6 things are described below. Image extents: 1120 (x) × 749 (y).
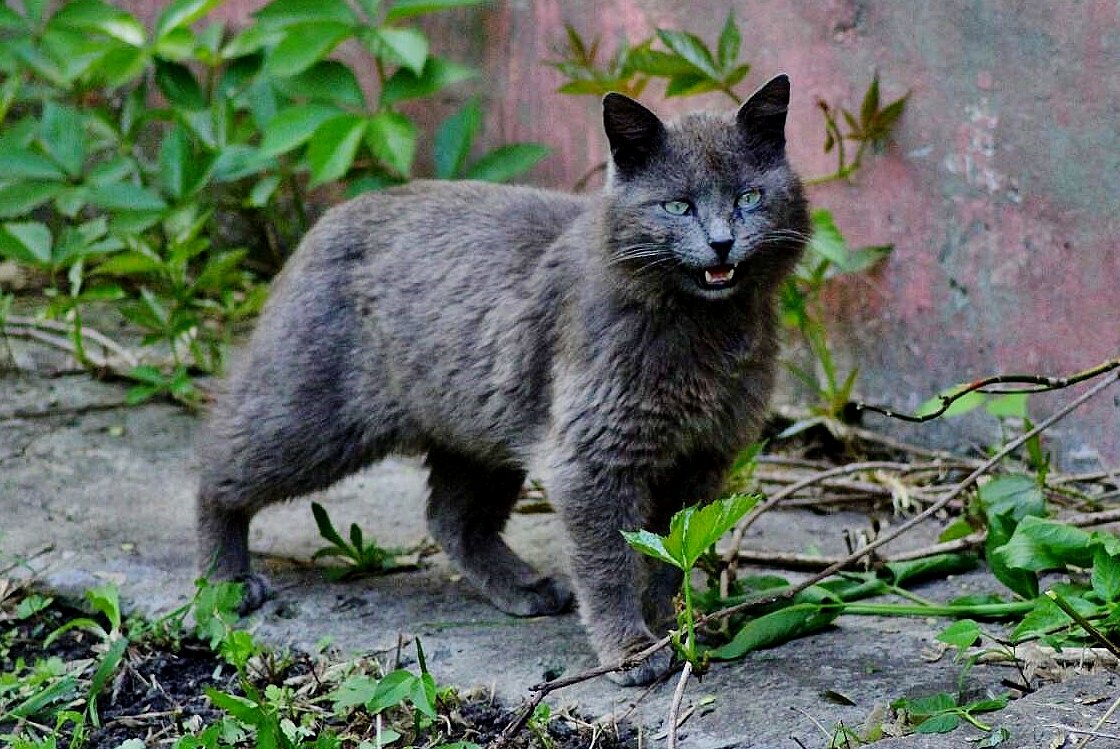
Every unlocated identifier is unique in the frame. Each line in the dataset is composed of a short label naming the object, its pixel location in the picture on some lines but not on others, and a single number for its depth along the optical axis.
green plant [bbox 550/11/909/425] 8.38
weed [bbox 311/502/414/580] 7.75
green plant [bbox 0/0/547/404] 9.77
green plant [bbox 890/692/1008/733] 5.28
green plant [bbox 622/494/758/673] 5.26
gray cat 6.26
